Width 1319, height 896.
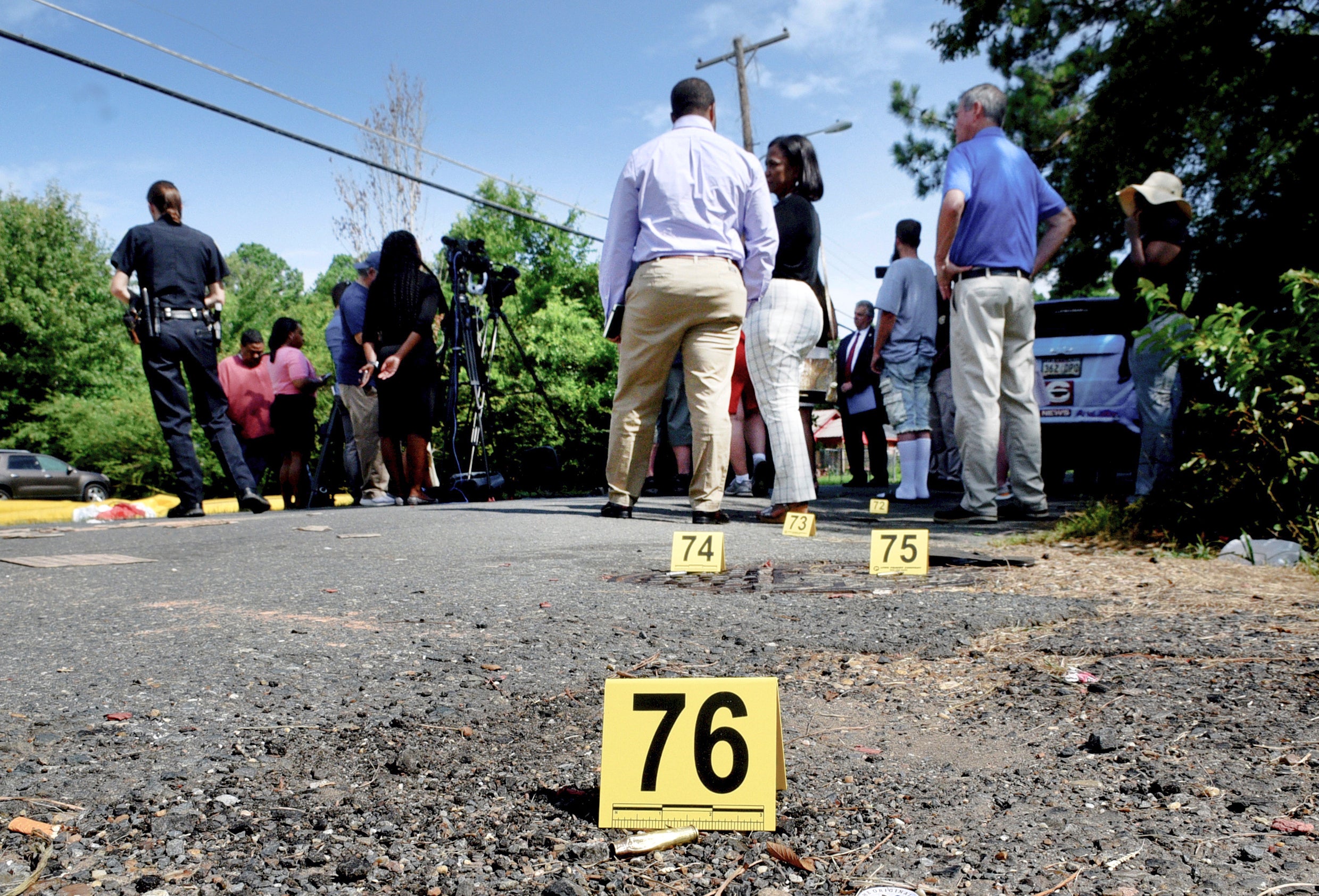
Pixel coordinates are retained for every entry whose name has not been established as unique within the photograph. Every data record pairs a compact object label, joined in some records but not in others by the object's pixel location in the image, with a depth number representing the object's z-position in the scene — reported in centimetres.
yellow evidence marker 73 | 485
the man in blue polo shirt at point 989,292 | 520
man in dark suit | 943
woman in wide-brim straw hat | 557
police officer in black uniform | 669
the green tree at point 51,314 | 3538
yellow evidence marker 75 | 353
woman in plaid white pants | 523
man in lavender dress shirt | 488
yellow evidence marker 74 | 359
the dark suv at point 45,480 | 2583
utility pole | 2350
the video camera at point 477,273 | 893
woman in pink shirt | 883
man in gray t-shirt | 741
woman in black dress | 756
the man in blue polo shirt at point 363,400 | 827
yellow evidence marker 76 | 137
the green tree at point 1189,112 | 1113
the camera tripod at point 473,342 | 884
